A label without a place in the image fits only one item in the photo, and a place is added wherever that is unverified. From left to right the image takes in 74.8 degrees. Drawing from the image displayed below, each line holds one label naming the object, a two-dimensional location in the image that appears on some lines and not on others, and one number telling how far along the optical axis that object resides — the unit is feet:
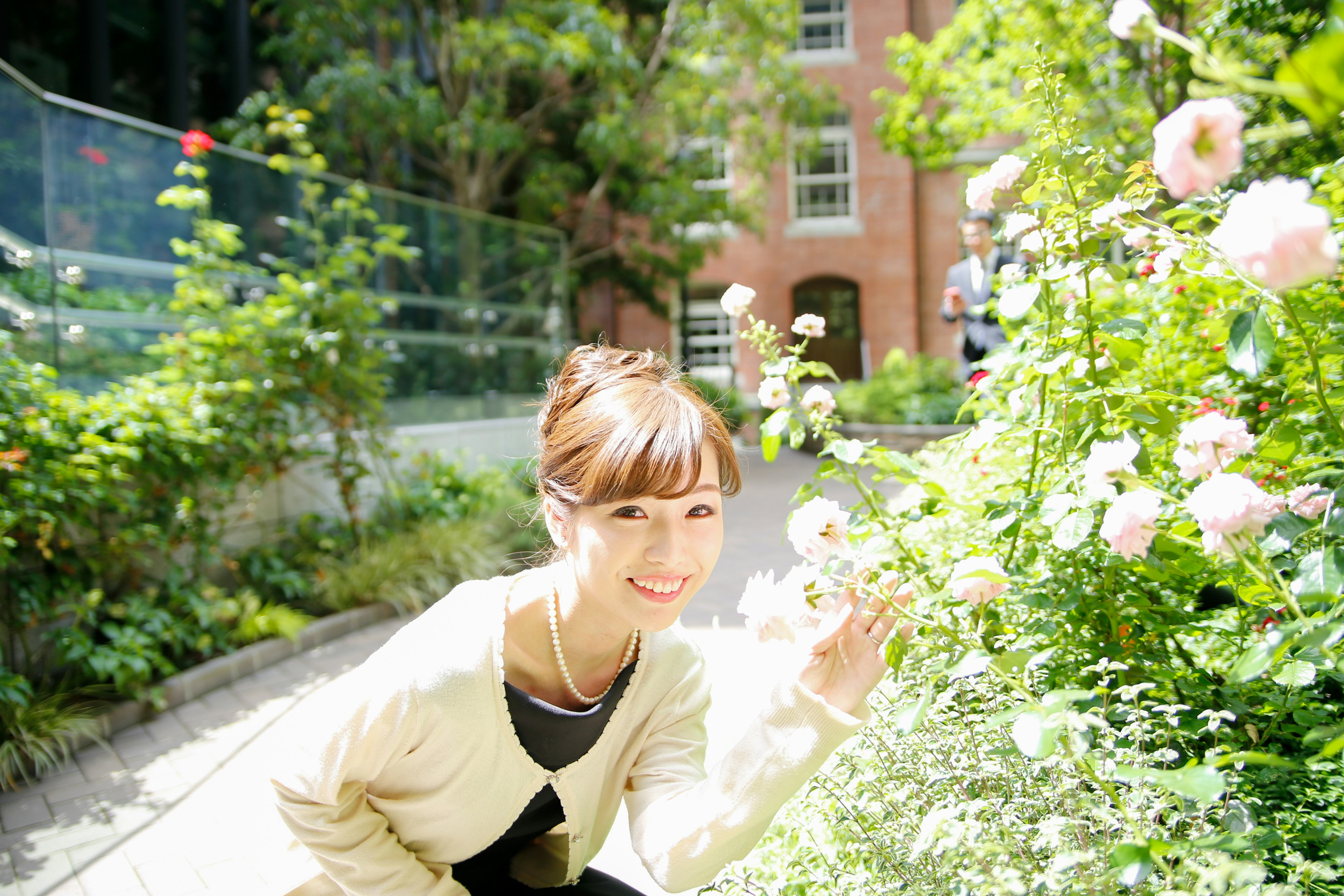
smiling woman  4.62
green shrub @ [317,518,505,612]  17.51
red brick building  56.03
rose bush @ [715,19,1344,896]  3.53
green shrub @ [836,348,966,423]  39.70
